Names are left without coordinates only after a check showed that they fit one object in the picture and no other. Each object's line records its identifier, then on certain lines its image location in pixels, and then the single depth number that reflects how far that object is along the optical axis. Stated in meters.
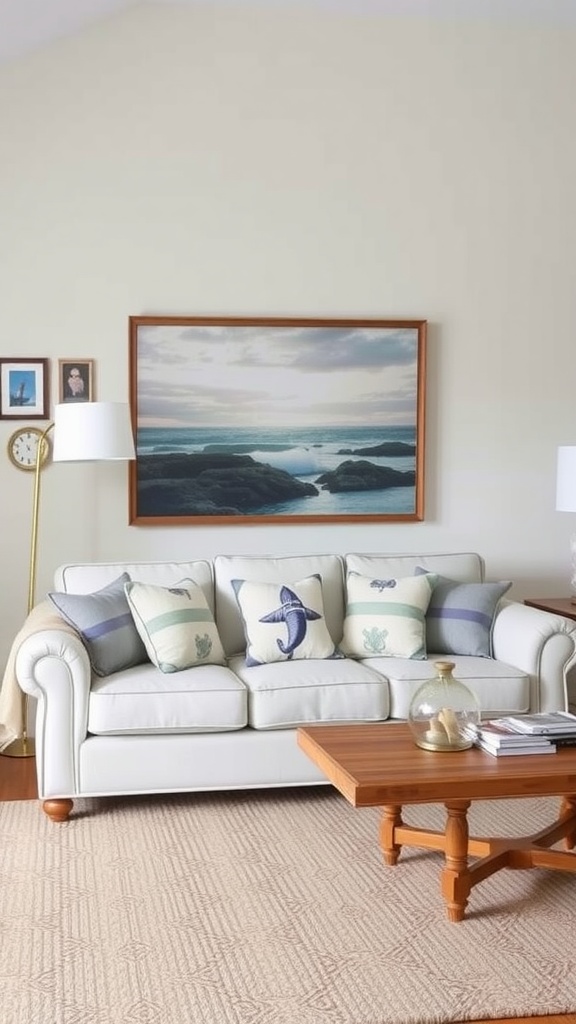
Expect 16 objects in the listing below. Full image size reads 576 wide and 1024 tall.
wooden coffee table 3.15
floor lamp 4.89
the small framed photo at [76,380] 5.37
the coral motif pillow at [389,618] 4.79
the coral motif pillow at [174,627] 4.49
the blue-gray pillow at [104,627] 4.40
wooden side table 5.10
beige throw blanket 4.48
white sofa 4.21
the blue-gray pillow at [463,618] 4.87
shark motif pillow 4.68
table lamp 5.24
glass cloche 3.48
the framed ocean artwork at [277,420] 5.43
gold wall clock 5.35
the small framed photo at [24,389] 5.34
